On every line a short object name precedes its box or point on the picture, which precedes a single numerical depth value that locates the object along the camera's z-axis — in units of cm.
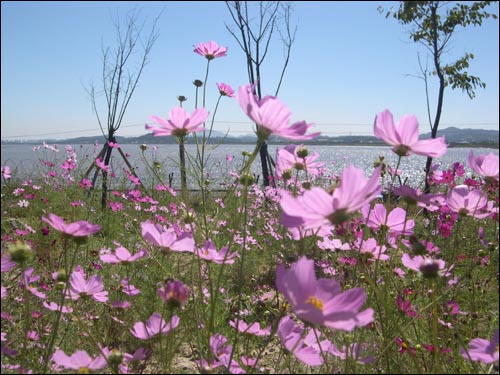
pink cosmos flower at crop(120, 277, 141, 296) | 118
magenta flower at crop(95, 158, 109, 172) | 293
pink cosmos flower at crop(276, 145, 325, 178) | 95
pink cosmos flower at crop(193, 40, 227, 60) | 147
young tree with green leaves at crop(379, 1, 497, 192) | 466
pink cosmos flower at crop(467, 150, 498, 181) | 77
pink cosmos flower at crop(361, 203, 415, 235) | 95
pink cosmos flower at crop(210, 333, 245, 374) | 81
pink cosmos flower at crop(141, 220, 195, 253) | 84
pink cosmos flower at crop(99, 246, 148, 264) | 92
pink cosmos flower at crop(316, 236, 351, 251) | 129
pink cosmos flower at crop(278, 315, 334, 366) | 78
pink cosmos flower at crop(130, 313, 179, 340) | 90
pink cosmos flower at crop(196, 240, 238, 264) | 93
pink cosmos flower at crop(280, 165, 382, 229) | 58
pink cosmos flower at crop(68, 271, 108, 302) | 102
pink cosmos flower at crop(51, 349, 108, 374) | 77
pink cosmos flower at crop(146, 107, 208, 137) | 83
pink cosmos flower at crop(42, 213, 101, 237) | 74
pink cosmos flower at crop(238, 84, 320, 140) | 69
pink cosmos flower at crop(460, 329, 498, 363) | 63
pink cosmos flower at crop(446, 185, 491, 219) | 90
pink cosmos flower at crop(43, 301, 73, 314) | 109
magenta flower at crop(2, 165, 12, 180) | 263
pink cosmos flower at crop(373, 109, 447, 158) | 73
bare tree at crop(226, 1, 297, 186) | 528
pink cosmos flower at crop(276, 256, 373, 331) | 53
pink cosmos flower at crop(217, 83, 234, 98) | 147
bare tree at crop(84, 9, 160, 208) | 547
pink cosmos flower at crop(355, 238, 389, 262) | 105
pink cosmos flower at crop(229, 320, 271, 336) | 101
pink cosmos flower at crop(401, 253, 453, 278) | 72
